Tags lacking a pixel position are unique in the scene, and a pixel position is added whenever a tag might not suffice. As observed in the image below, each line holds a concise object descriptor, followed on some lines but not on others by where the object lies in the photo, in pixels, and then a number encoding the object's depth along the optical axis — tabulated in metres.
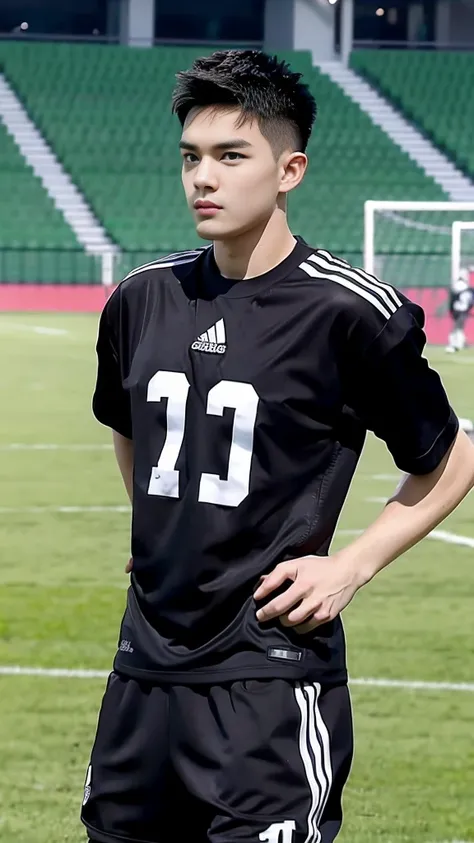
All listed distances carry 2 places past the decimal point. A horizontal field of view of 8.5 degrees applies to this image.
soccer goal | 48.82
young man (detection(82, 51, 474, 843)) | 5.22
